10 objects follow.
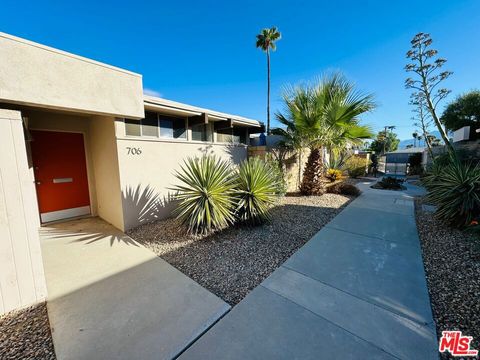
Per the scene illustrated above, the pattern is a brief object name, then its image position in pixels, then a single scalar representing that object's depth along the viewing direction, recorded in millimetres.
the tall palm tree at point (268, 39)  17406
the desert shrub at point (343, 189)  8977
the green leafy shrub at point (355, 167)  15102
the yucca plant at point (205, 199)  4477
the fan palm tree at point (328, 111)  6723
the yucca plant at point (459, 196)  4562
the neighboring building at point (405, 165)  17272
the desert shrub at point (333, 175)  11451
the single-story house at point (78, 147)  2533
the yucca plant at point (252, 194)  5031
